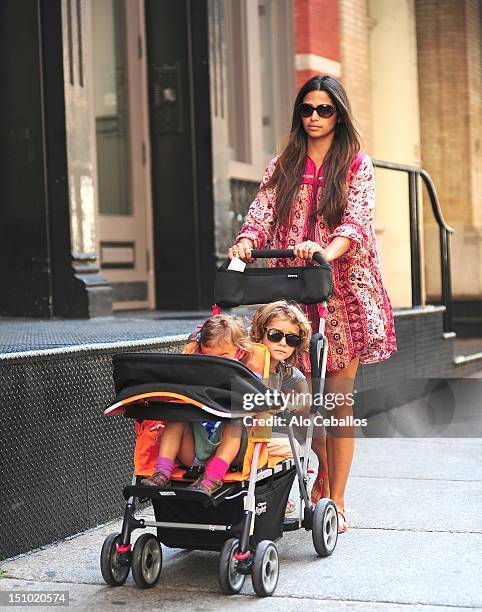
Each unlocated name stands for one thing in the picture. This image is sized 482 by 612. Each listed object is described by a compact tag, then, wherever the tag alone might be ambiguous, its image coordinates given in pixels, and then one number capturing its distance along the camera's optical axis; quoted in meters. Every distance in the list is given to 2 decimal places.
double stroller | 7.92
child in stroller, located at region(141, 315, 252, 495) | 8.07
